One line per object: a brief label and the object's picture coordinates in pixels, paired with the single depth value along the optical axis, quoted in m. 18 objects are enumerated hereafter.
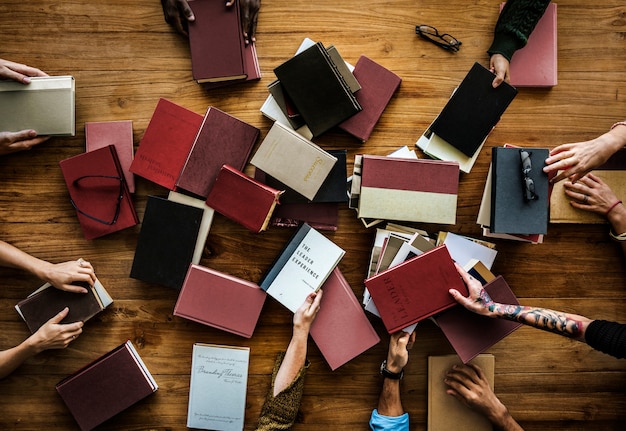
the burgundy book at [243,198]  1.57
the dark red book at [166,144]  1.64
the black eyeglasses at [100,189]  1.66
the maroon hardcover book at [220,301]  1.65
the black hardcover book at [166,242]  1.64
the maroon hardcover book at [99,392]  1.67
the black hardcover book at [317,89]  1.56
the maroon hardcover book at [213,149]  1.63
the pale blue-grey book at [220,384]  1.71
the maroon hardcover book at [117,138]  1.68
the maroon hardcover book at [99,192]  1.65
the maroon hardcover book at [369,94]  1.66
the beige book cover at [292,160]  1.55
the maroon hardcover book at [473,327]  1.61
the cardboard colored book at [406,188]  1.60
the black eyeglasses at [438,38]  1.69
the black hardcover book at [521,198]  1.55
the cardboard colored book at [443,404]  1.72
